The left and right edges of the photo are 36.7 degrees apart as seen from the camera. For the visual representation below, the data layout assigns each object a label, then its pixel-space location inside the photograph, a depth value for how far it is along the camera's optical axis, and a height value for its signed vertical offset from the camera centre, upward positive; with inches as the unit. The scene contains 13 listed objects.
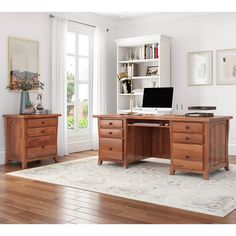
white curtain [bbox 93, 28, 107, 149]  281.0 +21.4
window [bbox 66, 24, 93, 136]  267.0 +19.0
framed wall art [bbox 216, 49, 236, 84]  249.9 +27.2
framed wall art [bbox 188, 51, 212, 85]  260.2 +27.0
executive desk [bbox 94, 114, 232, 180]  173.0 -19.7
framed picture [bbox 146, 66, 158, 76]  276.2 +26.3
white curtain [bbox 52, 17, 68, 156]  246.1 +19.8
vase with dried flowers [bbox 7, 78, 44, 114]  216.7 +5.0
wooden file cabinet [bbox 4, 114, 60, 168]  207.0 -19.5
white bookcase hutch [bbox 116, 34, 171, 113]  267.0 +31.4
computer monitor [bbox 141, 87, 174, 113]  207.0 +3.1
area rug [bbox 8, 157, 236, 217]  133.3 -36.3
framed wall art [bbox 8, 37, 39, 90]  221.9 +28.2
